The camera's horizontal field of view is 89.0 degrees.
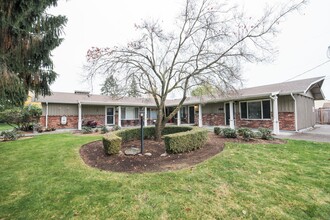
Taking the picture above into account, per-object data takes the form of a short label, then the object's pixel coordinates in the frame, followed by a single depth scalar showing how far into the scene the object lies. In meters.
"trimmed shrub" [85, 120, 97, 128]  15.69
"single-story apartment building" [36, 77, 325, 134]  11.22
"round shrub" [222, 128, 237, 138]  8.66
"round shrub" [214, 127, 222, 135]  9.78
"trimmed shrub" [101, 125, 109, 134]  12.84
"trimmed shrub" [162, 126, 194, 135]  9.52
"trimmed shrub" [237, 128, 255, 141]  8.17
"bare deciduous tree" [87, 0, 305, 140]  7.77
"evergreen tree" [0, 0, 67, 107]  3.80
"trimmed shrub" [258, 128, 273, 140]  8.39
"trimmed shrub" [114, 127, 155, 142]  8.77
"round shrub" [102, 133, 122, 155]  6.34
